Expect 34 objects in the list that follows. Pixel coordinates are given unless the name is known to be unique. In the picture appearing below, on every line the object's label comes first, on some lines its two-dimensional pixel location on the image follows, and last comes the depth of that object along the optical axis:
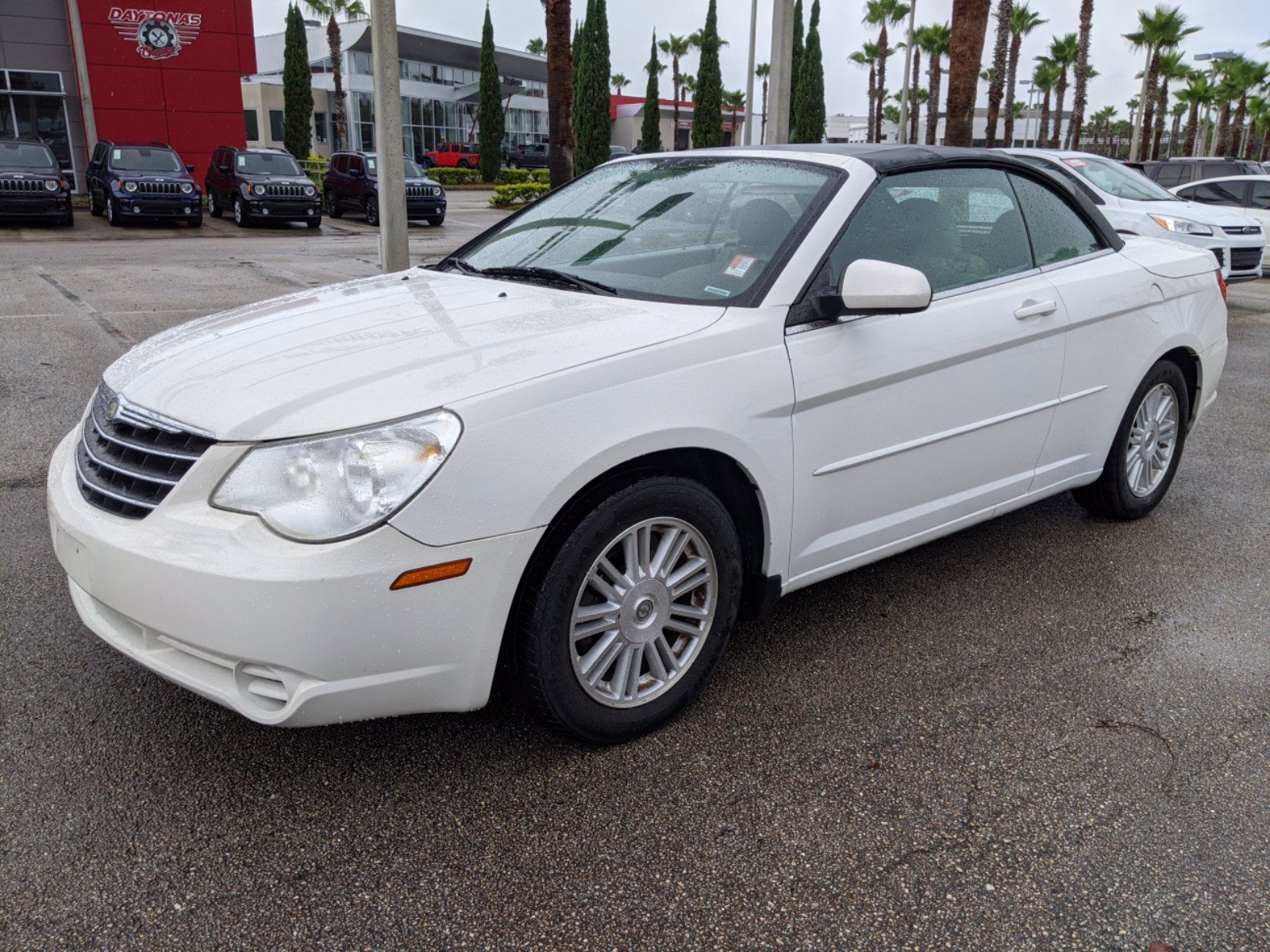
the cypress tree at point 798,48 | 48.15
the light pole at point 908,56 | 33.91
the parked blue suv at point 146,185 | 21.22
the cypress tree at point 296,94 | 41.00
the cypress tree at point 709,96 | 49.84
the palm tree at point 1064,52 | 62.22
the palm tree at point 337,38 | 47.16
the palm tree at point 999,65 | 37.78
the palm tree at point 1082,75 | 43.34
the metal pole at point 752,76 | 24.67
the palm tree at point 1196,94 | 66.81
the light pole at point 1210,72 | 40.47
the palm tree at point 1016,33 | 47.91
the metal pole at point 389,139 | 9.75
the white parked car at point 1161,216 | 11.41
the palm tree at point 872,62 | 67.77
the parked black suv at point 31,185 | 20.09
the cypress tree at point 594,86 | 38.03
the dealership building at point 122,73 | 27.44
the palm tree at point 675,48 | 87.38
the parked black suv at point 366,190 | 23.48
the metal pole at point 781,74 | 12.07
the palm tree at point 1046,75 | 69.68
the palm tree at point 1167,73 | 57.84
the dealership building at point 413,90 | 57.41
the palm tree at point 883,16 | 63.34
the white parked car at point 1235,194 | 17.09
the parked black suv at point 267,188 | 22.47
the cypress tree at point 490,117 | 46.00
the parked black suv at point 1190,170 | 19.92
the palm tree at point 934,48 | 52.31
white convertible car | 2.42
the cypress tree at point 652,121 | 53.09
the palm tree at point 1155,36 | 49.25
